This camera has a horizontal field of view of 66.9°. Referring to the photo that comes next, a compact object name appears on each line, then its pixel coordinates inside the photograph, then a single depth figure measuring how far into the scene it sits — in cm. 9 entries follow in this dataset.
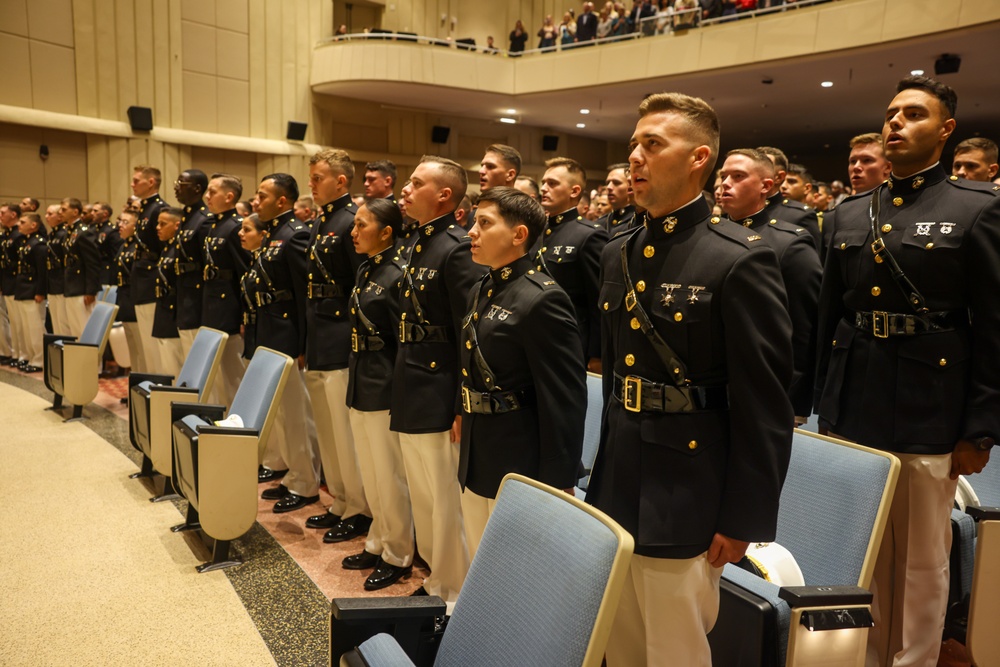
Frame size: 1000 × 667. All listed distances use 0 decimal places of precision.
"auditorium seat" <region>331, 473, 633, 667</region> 121
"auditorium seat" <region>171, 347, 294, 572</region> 313
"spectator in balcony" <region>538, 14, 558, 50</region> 1468
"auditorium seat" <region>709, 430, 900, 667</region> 147
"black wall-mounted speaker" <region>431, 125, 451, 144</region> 1636
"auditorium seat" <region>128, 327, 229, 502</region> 384
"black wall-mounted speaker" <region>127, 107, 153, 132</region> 1177
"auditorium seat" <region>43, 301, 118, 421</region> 535
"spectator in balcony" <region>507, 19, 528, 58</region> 1496
